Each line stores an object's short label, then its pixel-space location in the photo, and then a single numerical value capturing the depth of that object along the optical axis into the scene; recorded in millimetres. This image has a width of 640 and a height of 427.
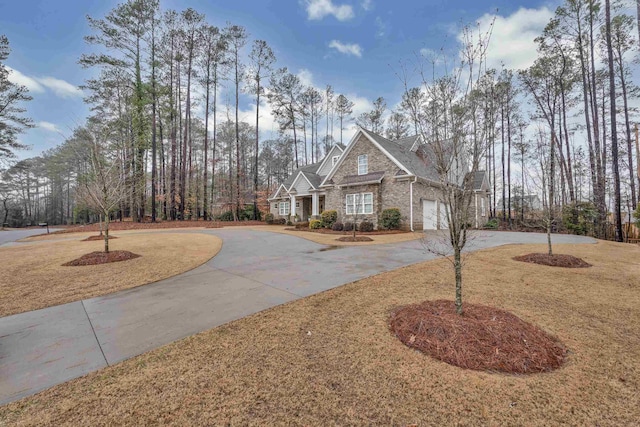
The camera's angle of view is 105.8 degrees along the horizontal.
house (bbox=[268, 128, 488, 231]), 16203
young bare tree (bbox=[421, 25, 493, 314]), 3307
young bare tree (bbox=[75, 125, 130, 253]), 8117
